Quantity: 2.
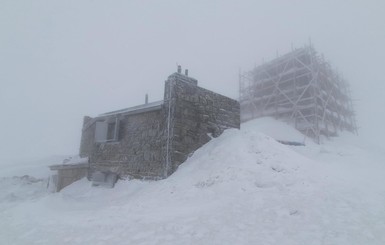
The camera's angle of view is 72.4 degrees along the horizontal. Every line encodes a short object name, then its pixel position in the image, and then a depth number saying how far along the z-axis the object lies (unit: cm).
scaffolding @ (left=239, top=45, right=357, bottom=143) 2694
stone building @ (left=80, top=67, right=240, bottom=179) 973
